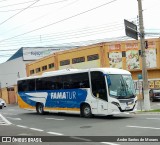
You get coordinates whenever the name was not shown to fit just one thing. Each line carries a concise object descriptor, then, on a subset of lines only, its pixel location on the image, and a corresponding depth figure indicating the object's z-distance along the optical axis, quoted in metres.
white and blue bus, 20.42
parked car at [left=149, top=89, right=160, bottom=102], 40.78
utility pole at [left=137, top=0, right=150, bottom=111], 25.41
